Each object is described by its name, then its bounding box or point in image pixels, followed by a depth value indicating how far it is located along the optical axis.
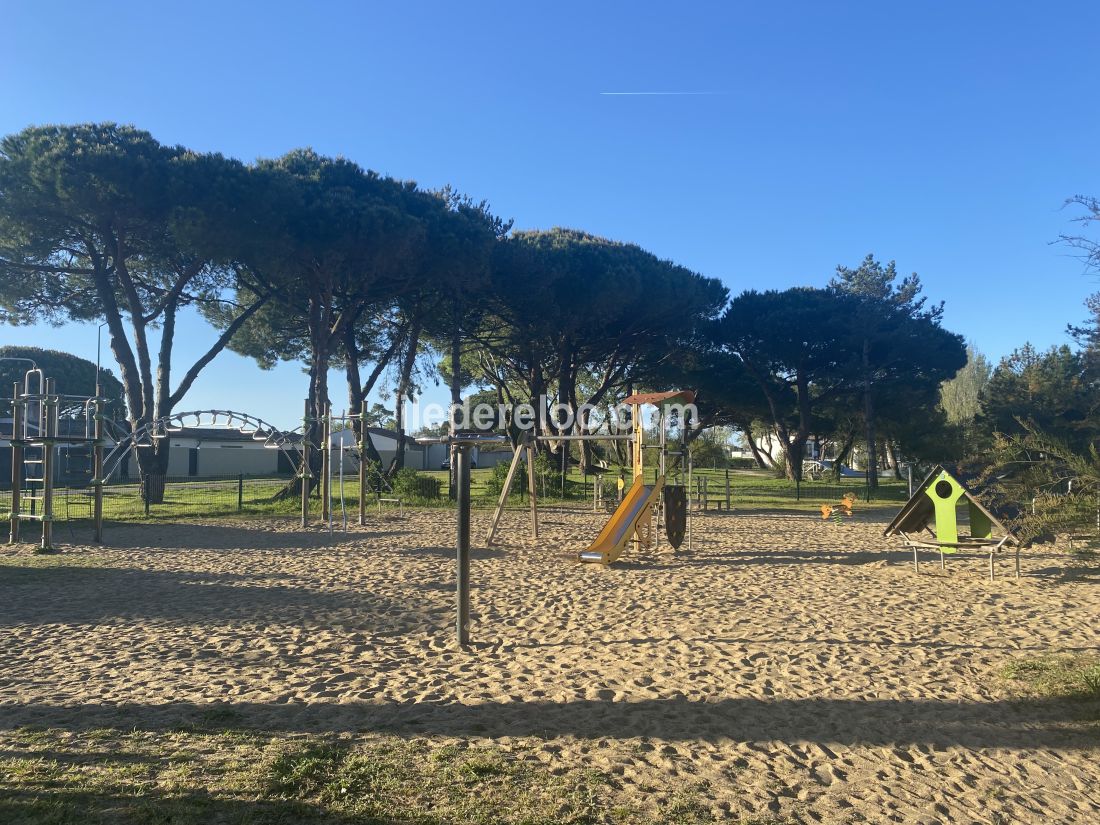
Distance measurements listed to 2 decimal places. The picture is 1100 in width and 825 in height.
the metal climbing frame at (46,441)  11.76
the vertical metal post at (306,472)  15.24
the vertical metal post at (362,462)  14.44
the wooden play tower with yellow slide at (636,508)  10.56
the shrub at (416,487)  21.45
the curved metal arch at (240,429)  15.50
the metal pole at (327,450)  14.95
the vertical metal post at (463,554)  5.78
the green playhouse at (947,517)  9.45
